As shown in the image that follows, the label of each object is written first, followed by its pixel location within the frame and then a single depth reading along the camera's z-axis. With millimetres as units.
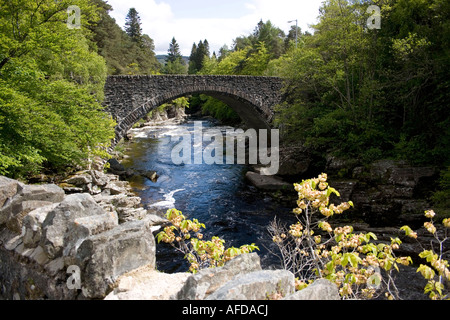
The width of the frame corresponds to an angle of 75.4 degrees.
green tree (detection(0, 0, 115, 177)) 8102
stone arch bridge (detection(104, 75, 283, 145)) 17109
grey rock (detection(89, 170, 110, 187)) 12309
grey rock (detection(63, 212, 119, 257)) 3070
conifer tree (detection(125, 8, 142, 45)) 53112
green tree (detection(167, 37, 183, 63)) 79750
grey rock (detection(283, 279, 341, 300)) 2336
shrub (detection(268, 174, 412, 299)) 3266
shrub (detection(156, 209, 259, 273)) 4414
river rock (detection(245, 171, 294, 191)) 16016
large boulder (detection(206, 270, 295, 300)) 2360
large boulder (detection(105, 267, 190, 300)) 2709
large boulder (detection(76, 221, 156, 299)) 2830
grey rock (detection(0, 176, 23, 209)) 4016
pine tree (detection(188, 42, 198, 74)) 67462
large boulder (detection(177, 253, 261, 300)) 2520
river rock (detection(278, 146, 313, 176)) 17469
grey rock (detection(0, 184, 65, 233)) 3721
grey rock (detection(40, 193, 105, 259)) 3172
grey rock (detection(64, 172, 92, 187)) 11281
